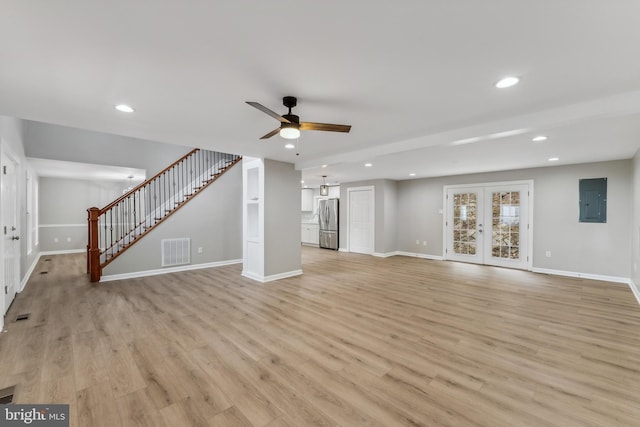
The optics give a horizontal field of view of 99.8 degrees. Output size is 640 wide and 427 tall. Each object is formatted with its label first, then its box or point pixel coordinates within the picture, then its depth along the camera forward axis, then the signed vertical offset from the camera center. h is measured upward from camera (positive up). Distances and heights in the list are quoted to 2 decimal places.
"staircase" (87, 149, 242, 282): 5.10 +0.44
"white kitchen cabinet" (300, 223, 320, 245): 10.45 -0.89
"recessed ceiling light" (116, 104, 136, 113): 2.68 +1.05
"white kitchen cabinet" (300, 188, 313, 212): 10.88 +0.51
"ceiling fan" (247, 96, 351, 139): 2.46 +0.84
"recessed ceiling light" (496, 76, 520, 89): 2.14 +1.06
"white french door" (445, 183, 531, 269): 6.34 -0.32
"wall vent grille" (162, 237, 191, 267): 5.88 -0.89
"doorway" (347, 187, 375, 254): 8.42 -0.26
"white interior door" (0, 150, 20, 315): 3.29 -0.24
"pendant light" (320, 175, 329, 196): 7.95 +0.65
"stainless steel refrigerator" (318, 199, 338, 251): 9.46 -0.38
